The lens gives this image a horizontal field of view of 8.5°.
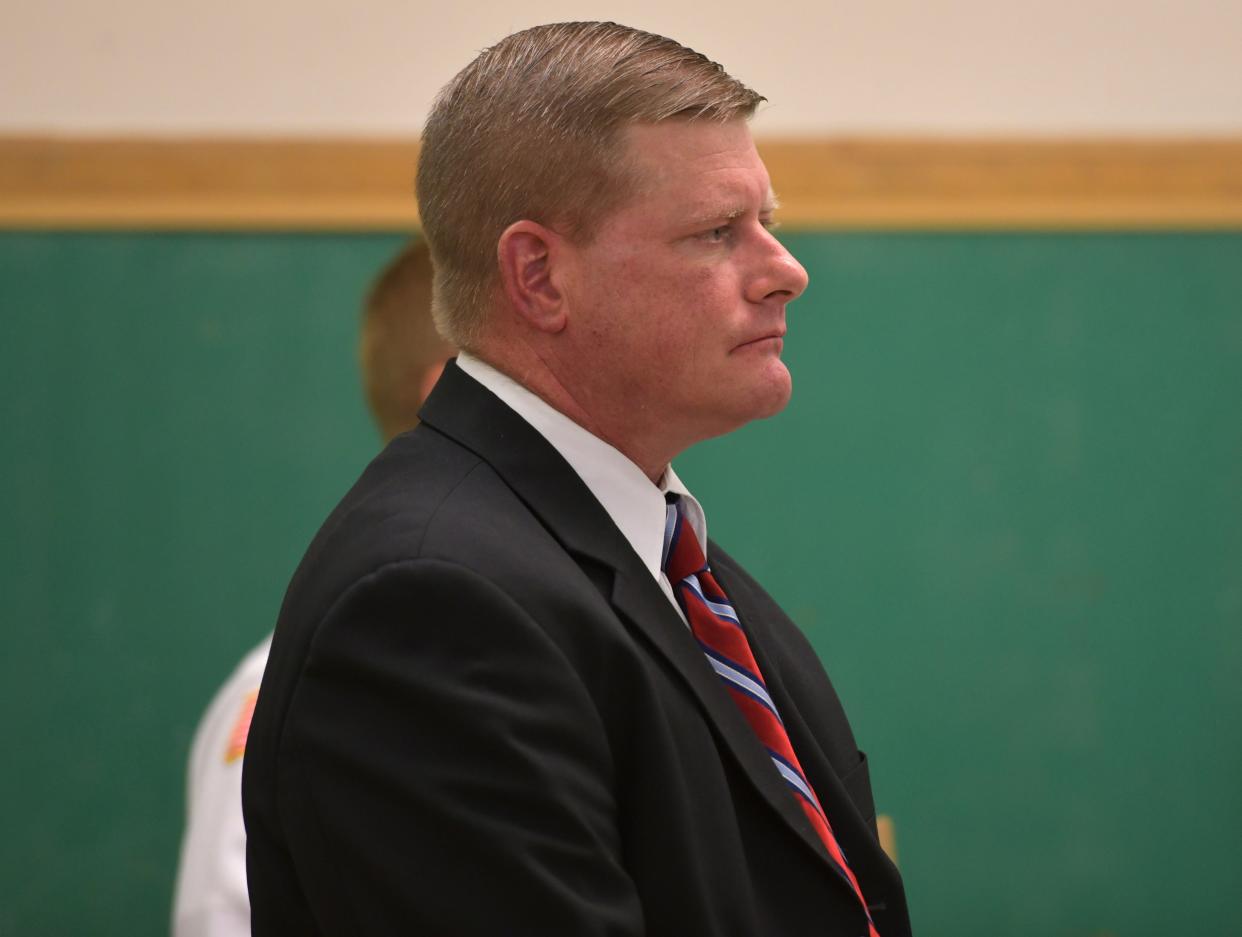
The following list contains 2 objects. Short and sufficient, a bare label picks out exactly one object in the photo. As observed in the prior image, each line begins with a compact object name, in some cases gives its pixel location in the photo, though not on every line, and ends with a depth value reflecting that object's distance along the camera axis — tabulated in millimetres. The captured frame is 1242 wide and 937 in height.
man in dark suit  4526
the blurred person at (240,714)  4963
